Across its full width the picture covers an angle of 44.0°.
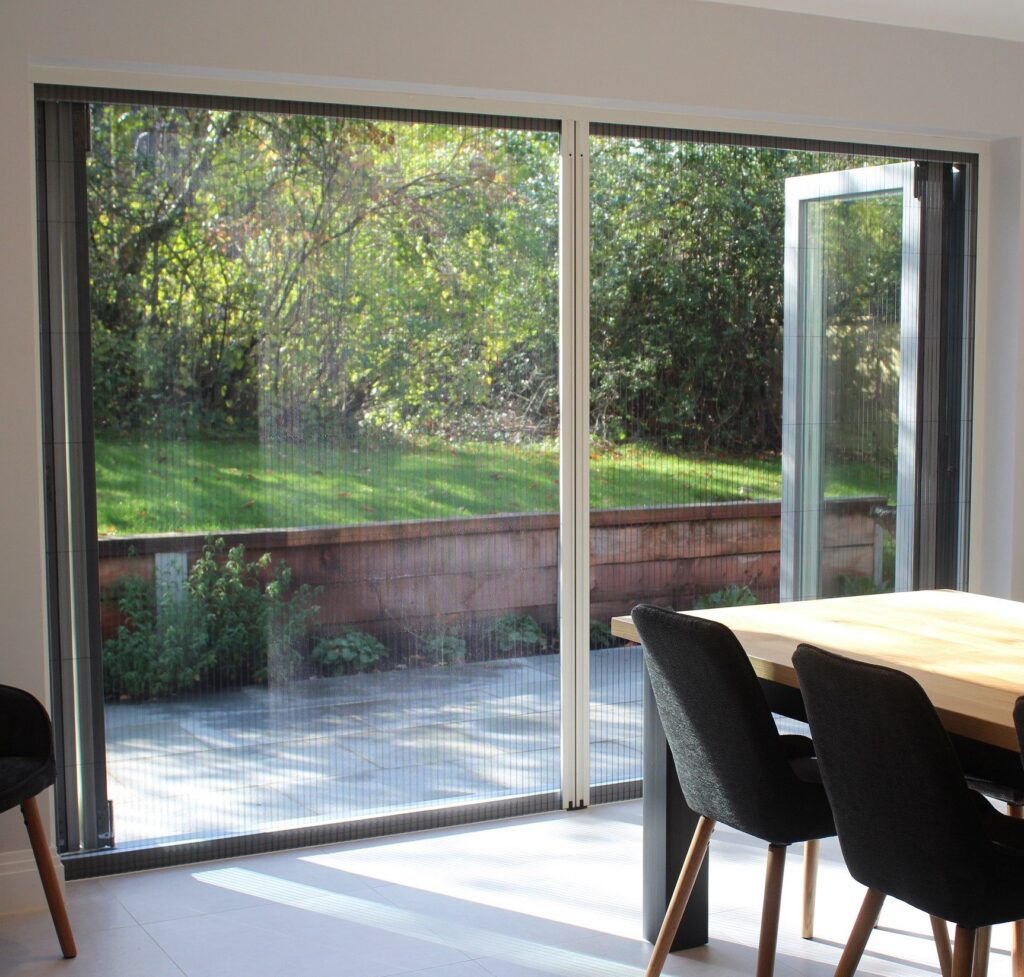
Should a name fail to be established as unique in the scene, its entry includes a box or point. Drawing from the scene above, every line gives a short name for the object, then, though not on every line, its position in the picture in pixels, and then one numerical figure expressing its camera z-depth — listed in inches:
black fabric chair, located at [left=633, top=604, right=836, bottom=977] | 99.0
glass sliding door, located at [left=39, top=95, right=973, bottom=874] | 144.3
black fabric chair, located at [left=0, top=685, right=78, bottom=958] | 118.9
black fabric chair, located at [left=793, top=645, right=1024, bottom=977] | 82.3
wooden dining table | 98.4
